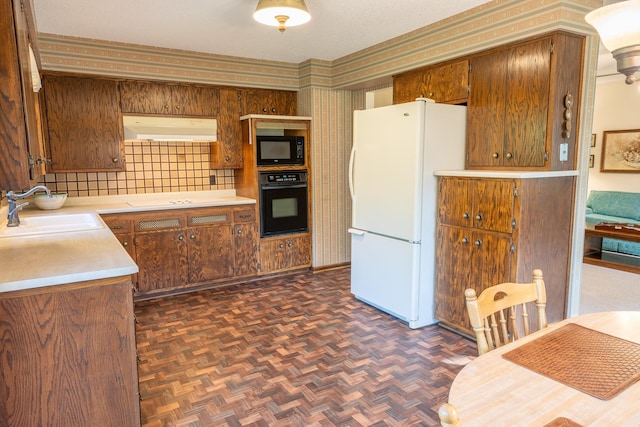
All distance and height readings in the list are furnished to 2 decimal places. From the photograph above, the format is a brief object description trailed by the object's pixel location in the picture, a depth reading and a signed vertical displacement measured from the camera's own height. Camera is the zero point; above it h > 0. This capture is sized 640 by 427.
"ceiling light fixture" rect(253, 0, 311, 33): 2.49 +0.93
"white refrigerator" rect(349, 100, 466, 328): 3.15 -0.25
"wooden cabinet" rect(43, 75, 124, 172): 3.71 +0.37
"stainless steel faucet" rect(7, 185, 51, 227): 2.65 -0.31
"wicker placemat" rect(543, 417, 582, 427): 0.95 -0.61
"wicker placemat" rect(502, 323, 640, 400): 1.12 -0.61
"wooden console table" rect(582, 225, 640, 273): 4.87 -1.23
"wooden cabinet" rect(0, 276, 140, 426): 1.51 -0.75
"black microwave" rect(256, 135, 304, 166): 4.41 +0.13
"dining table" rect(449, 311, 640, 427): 0.99 -0.61
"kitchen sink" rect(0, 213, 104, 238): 2.53 -0.42
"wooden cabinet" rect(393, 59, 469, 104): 3.33 +0.67
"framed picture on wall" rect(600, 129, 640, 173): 6.01 +0.12
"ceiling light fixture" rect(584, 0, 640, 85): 1.20 +0.39
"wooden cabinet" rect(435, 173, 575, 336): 2.69 -0.54
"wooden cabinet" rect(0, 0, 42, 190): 1.41 +0.19
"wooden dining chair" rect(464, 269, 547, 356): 1.42 -0.54
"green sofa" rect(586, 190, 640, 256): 5.45 -0.74
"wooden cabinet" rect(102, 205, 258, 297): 3.89 -0.82
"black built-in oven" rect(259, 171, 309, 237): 4.50 -0.45
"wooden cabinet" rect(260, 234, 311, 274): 4.61 -1.04
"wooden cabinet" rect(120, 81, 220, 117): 4.04 +0.66
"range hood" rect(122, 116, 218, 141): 4.02 +0.35
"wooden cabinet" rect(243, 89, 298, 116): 4.66 +0.70
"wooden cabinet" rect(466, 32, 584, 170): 2.74 +0.41
